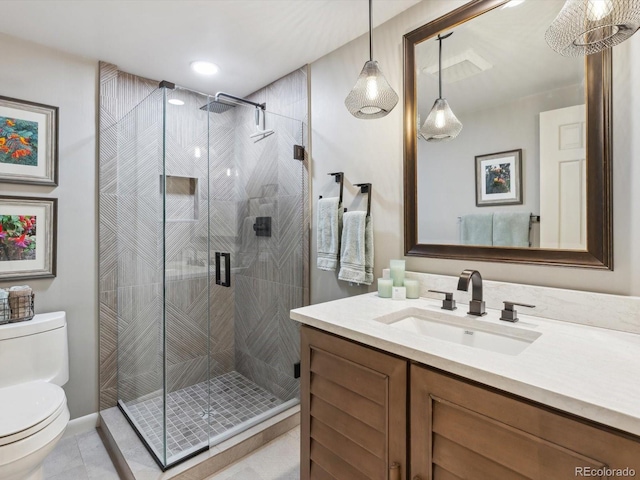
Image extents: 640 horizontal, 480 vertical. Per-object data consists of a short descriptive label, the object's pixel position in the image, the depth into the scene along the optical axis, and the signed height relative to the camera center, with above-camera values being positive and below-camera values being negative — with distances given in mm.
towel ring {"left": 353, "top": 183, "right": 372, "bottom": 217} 1839 +299
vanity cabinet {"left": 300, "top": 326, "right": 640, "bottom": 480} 672 -479
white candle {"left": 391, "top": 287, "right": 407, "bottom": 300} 1567 -247
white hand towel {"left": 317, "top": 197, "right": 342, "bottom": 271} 1963 +67
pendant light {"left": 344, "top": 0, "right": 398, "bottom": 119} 1410 +657
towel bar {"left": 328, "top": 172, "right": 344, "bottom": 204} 2004 +397
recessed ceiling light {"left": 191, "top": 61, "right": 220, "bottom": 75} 2217 +1221
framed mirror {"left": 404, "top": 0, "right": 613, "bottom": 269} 1164 +403
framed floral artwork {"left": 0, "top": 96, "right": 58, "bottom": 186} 1849 +589
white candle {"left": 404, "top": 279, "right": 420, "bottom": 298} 1570 -227
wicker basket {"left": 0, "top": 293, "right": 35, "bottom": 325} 1759 -367
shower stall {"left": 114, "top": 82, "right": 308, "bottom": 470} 1828 -149
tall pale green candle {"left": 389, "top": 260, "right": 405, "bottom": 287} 1619 -165
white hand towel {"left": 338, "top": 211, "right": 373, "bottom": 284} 1805 -34
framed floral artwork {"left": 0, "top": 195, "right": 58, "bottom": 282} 1847 +29
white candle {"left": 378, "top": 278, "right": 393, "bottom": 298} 1598 -223
